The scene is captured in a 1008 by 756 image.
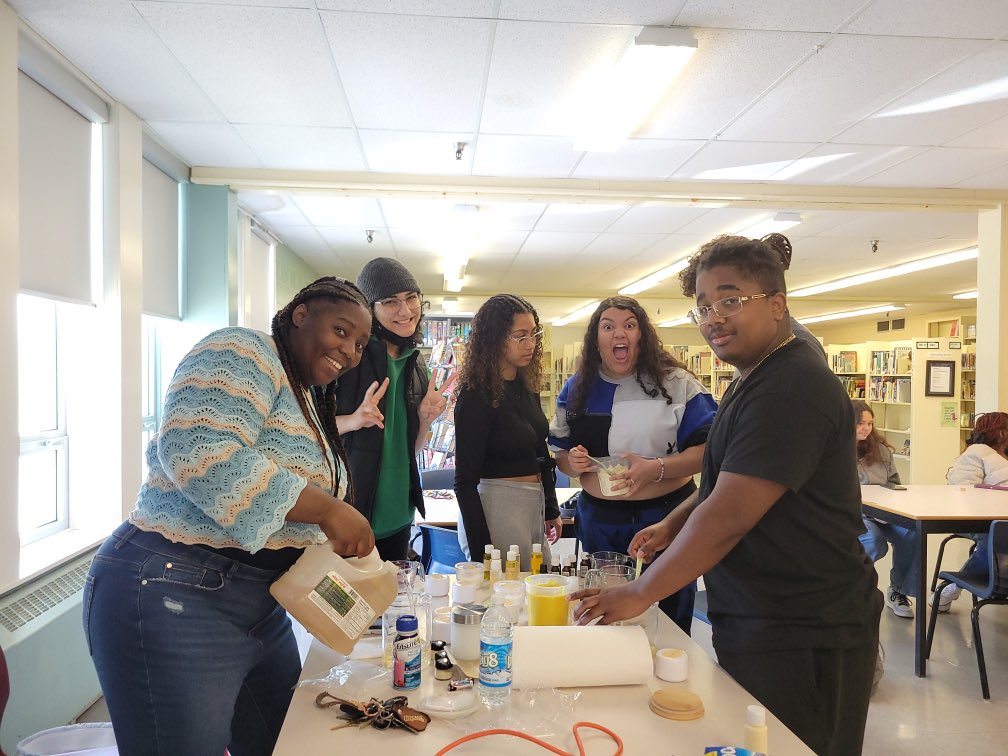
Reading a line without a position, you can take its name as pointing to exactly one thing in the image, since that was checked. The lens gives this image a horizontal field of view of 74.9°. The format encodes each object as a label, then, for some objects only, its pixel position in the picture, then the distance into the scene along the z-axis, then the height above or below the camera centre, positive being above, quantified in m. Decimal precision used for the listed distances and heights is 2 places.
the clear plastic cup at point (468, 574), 1.85 -0.63
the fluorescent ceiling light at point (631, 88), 2.81 +1.33
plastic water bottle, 1.30 -0.63
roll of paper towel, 1.36 -0.64
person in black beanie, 2.31 -0.22
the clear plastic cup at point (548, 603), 1.61 -0.62
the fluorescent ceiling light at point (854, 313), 11.58 +0.82
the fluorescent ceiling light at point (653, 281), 8.33 +1.03
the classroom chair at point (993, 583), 3.28 -1.16
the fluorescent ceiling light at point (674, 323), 12.81 +0.63
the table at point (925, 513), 3.56 -0.88
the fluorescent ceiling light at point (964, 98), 3.33 +1.37
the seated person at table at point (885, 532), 4.25 -1.13
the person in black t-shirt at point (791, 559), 1.37 -0.44
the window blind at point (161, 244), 4.09 +0.66
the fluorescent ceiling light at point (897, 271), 7.42 +1.11
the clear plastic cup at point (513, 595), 1.75 -0.66
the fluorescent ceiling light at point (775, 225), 5.65 +1.20
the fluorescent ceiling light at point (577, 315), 11.60 +0.72
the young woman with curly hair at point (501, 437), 2.39 -0.32
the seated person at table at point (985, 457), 4.71 -0.71
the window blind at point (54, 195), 2.85 +0.68
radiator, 2.47 -1.27
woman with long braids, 1.22 -0.40
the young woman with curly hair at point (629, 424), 2.39 -0.27
